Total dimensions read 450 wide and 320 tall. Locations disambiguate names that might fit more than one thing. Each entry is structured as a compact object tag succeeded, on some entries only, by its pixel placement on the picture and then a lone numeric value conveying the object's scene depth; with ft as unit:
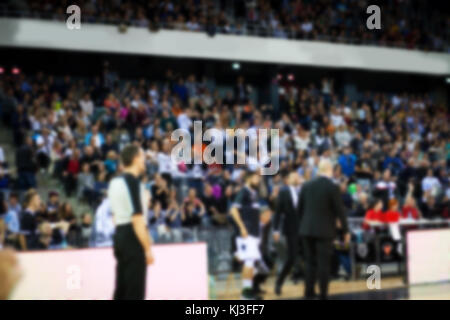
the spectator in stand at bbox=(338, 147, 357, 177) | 60.18
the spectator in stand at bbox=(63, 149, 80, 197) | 49.24
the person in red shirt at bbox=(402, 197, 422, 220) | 50.46
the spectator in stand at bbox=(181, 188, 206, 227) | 46.73
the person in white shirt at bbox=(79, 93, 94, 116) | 58.13
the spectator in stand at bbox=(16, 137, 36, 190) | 47.37
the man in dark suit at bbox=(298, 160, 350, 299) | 29.14
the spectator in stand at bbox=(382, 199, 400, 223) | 44.93
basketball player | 34.76
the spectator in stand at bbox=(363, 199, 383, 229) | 45.11
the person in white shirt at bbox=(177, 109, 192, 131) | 58.80
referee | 20.49
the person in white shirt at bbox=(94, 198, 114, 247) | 40.54
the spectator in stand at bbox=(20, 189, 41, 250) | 38.65
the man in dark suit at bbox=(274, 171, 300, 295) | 37.14
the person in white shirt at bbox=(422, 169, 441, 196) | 61.00
